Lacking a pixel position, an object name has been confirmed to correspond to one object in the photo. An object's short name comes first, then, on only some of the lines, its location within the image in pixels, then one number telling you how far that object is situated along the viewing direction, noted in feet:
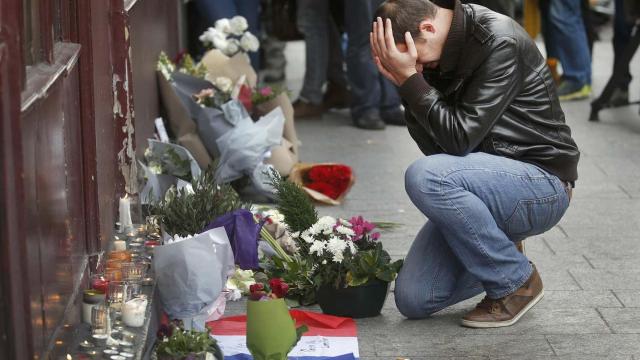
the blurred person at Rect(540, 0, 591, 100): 51.44
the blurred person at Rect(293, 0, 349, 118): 46.92
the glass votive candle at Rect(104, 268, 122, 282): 21.40
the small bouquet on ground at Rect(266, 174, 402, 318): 23.76
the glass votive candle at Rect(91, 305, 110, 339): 18.64
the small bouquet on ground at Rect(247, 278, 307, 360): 19.45
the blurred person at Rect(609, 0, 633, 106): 49.15
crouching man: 22.30
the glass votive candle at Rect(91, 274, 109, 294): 20.18
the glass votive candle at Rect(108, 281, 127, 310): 19.91
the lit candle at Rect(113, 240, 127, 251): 23.25
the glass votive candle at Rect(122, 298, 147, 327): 19.19
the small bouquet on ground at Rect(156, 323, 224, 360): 18.89
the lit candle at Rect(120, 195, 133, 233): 24.90
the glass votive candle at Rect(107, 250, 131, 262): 22.45
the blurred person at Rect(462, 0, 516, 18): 43.05
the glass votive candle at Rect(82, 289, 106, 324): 19.44
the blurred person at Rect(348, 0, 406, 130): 44.68
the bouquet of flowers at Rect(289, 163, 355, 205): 34.23
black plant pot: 23.72
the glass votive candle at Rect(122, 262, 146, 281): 21.27
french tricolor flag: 21.44
